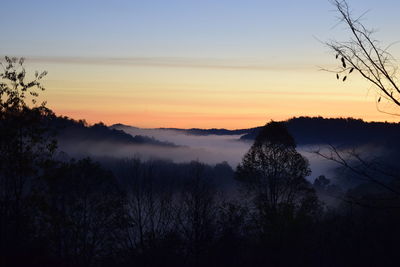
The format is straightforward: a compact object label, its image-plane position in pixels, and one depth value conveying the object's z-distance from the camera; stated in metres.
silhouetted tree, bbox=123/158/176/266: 24.53
